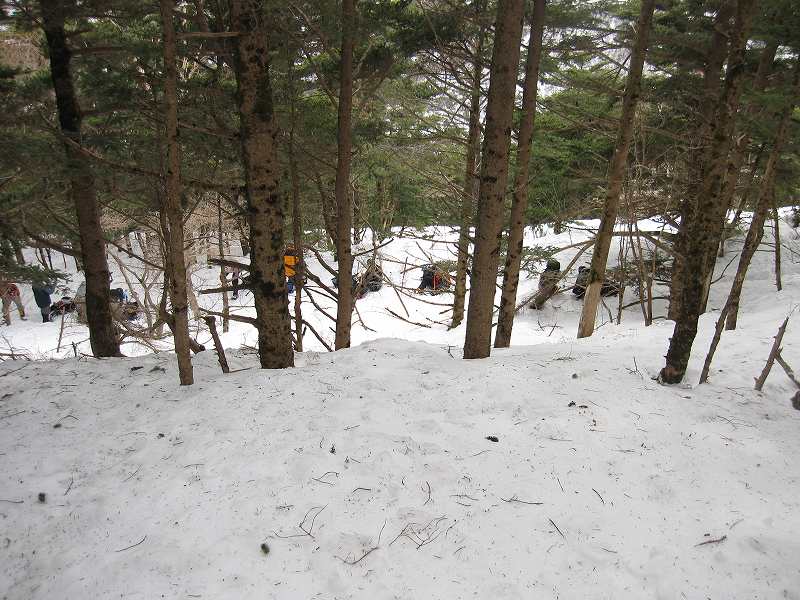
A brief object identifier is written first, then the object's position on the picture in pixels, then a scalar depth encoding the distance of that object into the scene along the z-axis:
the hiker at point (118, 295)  16.54
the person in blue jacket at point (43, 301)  17.09
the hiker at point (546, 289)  13.08
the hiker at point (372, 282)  16.07
